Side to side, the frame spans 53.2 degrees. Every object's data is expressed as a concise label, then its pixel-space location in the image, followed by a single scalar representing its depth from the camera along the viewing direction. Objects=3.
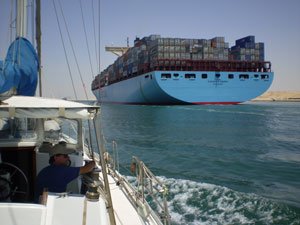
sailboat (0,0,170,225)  3.11
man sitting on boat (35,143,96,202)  3.94
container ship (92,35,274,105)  50.44
